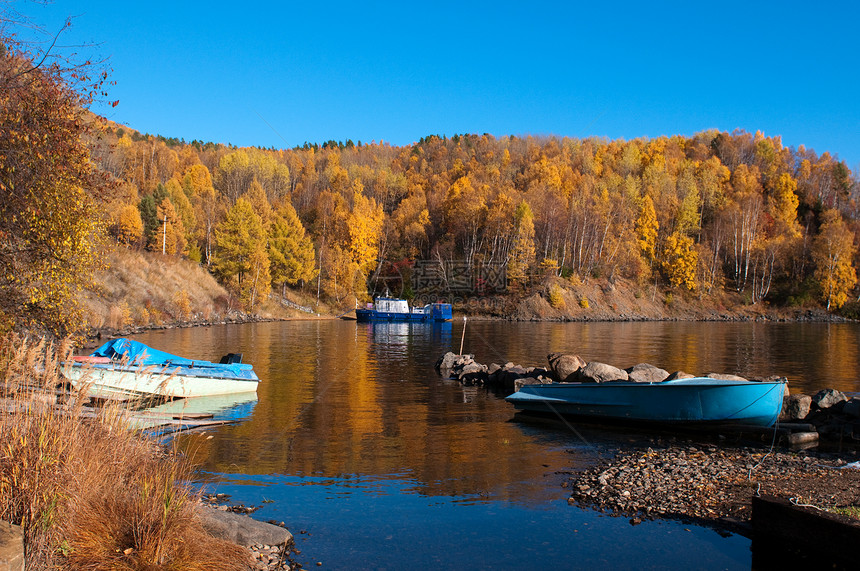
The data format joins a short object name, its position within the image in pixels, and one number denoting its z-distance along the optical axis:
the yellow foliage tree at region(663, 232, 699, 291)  91.12
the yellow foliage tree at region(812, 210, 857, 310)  85.25
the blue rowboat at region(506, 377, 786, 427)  15.31
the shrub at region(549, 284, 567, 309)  80.69
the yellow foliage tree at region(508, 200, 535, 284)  83.68
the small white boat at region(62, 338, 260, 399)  17.71
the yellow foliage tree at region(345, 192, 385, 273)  88.19
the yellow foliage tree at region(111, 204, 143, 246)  69.19
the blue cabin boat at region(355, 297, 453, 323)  74.00
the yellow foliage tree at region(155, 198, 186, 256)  72.38
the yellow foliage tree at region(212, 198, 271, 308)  71.69
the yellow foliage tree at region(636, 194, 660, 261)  95.75
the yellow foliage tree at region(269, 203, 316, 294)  77.81
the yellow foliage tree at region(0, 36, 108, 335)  10.84
